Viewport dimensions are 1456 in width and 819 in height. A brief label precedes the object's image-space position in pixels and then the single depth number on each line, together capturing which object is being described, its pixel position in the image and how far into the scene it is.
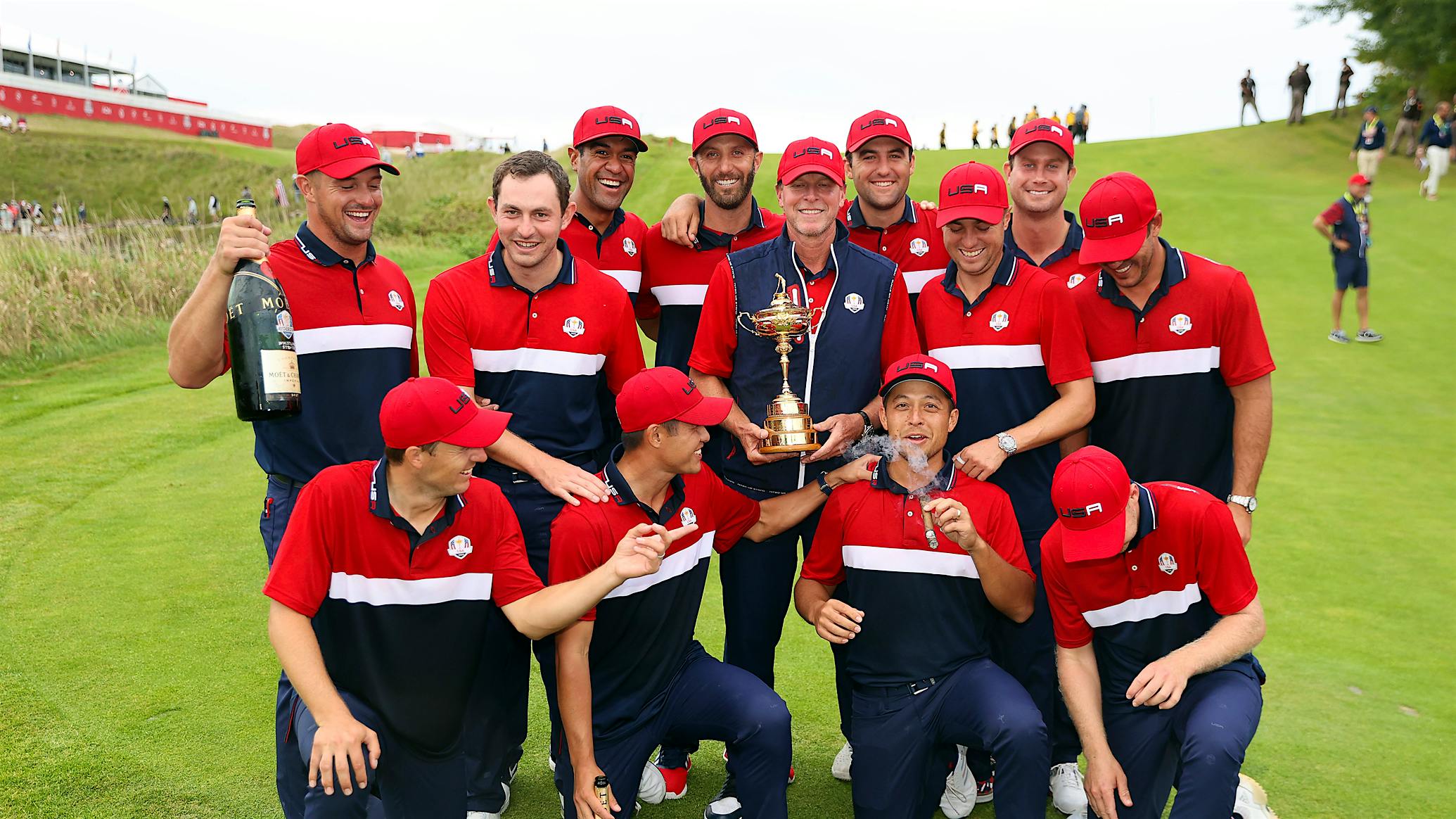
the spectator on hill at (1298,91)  33.91
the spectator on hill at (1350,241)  14.62
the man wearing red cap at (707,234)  5.50
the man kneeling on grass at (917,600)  4.36
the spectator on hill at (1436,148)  23.97
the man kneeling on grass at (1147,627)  3.96
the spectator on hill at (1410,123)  28.89
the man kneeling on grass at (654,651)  4.17
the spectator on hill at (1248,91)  37.19
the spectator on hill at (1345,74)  34.12
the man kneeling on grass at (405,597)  3.76
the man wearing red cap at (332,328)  4.61
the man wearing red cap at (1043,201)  5.36
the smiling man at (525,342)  4.69
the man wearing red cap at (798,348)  4.92
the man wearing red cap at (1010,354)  4.74
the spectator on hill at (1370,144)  23.28
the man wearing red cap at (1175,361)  4.76
